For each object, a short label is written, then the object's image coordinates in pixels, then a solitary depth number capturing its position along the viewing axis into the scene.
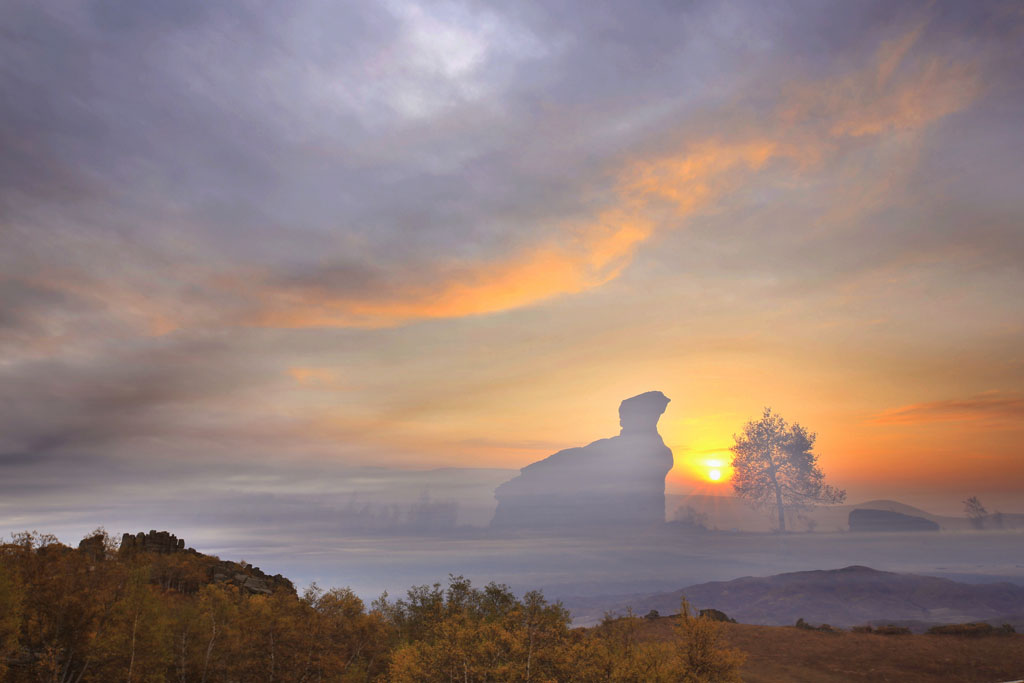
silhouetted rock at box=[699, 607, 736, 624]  108.93
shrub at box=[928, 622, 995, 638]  84.38
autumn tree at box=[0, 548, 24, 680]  69.50
